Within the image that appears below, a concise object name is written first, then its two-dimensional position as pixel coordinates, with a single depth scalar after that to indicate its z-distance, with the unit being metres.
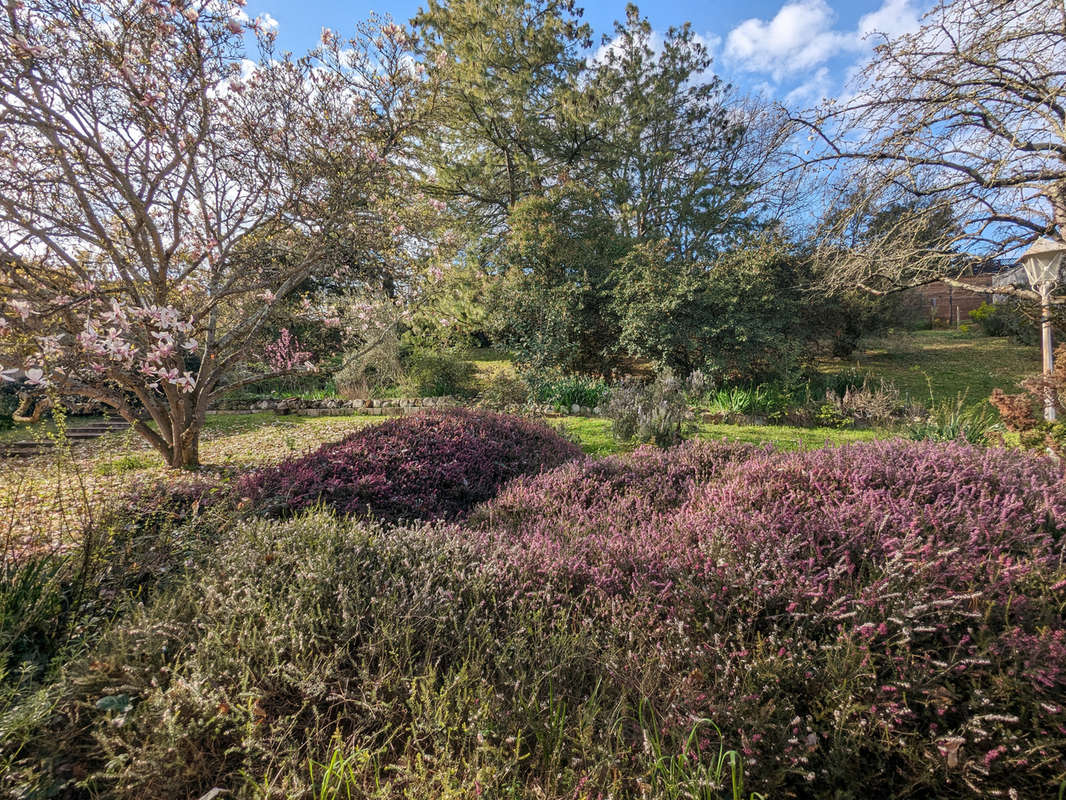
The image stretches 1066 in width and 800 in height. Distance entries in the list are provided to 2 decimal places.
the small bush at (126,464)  5.20
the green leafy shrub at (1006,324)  14.92
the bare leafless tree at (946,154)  5.13
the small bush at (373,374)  11.98
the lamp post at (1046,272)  6.34
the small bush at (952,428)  5.70
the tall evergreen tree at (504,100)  12.85
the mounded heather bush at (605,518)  2.27
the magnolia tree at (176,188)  3.69
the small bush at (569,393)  9.92
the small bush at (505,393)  9.90
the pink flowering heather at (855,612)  1.46
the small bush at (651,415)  5.57
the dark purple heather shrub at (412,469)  3.62
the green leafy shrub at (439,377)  11.64
